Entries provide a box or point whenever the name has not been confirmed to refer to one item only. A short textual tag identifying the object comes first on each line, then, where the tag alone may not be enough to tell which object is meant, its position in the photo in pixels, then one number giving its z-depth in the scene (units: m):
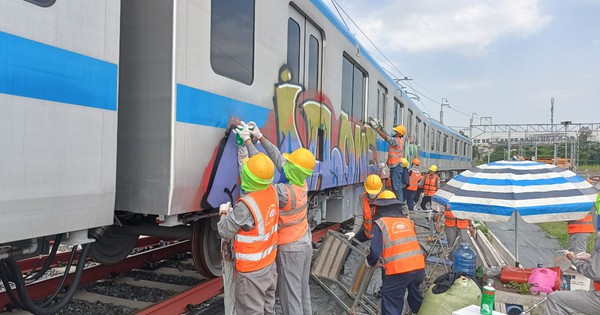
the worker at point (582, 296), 3.72
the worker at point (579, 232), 4.87
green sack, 4.29
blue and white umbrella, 4.43
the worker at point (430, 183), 12.07
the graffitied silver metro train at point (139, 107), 2.51
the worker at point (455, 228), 6.76
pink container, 4.58
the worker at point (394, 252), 4.42
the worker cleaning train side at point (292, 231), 4.11
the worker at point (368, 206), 5.80
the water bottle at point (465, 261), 5.20
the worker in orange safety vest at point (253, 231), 3.52
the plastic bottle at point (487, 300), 3.47
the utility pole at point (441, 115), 51.96
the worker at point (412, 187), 12.38
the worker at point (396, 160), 10.11
